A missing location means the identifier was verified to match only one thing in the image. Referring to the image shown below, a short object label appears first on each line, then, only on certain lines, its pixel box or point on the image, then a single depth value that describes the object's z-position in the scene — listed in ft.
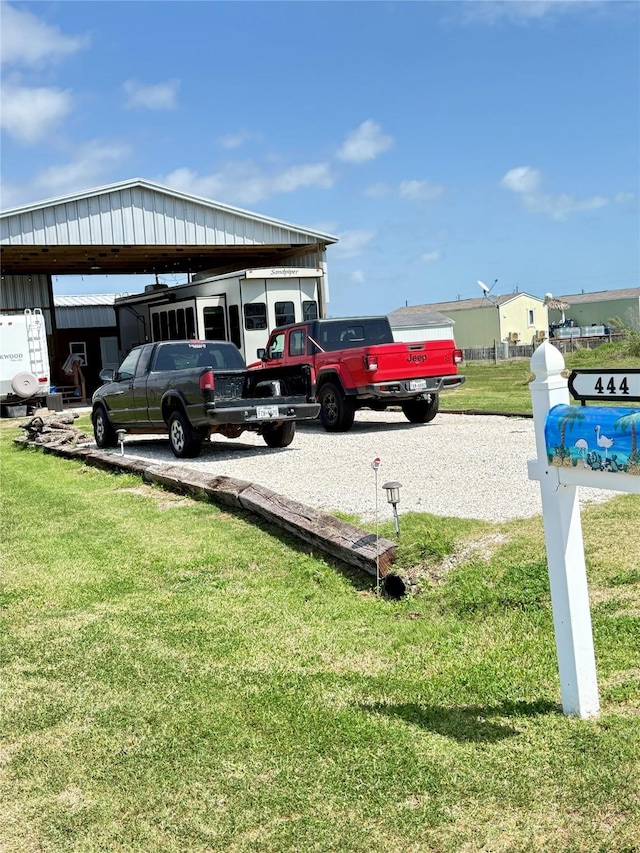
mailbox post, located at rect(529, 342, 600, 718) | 12.33
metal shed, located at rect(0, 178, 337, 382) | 83.41
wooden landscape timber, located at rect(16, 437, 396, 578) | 20.92
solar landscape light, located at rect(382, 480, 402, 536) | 21.53
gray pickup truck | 42.73
